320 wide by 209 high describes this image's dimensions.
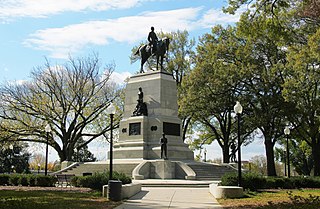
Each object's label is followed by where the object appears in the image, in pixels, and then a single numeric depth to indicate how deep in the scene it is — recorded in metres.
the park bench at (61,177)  25.43
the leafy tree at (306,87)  25.80
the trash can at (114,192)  14.98
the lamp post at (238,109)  18.92
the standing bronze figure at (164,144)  27.98
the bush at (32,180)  23.17
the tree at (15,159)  57.75
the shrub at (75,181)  21.89
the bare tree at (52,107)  40.62
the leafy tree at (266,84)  35.25
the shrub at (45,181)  22.78
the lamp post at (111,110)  17.94
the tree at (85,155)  69.94
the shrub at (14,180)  24.22
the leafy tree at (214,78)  37.36
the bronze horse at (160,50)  33.75
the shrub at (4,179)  24.76
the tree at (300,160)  63.75
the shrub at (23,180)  23.64
